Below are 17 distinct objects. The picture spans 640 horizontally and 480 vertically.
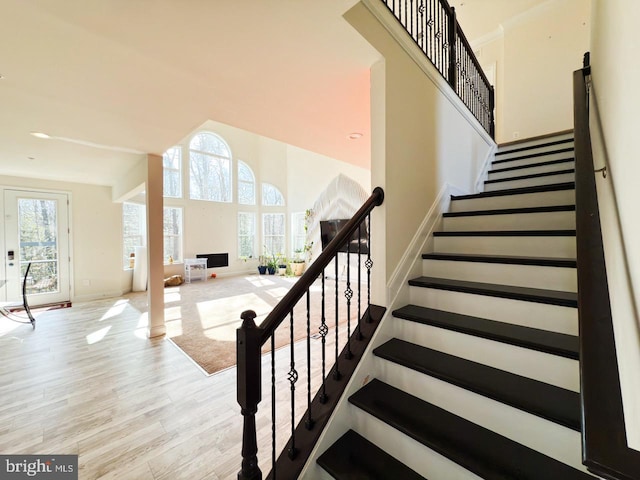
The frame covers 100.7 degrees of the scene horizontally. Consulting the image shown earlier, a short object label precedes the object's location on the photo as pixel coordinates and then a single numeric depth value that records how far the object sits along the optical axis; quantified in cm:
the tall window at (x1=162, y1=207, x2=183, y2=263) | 782
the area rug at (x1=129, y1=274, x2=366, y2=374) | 330
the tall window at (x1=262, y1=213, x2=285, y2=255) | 985
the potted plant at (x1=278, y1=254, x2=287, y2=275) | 894
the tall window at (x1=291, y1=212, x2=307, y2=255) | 942
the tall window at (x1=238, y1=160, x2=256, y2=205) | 934
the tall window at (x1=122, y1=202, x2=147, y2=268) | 649
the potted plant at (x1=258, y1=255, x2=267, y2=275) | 909
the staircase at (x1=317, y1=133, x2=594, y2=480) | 108
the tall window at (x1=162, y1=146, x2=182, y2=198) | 781
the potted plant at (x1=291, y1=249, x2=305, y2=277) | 880
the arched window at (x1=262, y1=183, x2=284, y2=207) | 979
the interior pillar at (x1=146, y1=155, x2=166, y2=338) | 341
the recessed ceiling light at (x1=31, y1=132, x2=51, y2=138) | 282
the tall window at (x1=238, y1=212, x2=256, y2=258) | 932
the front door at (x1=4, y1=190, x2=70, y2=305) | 490
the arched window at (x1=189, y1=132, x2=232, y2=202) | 838
